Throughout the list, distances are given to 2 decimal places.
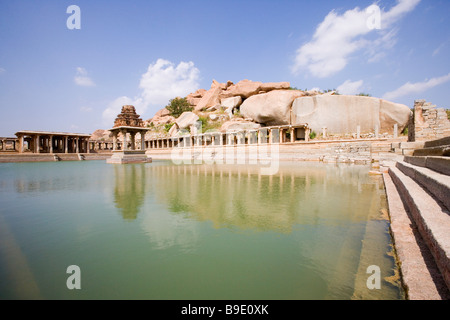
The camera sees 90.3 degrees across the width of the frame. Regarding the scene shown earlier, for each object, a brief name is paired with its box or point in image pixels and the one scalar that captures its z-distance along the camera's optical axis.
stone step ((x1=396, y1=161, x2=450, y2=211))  3.05
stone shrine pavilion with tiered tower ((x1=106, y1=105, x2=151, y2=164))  25.19
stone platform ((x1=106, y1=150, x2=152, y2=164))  24.55
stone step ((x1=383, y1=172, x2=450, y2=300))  1.80
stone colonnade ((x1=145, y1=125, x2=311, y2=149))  27.65
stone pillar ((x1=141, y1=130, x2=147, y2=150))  29.54
